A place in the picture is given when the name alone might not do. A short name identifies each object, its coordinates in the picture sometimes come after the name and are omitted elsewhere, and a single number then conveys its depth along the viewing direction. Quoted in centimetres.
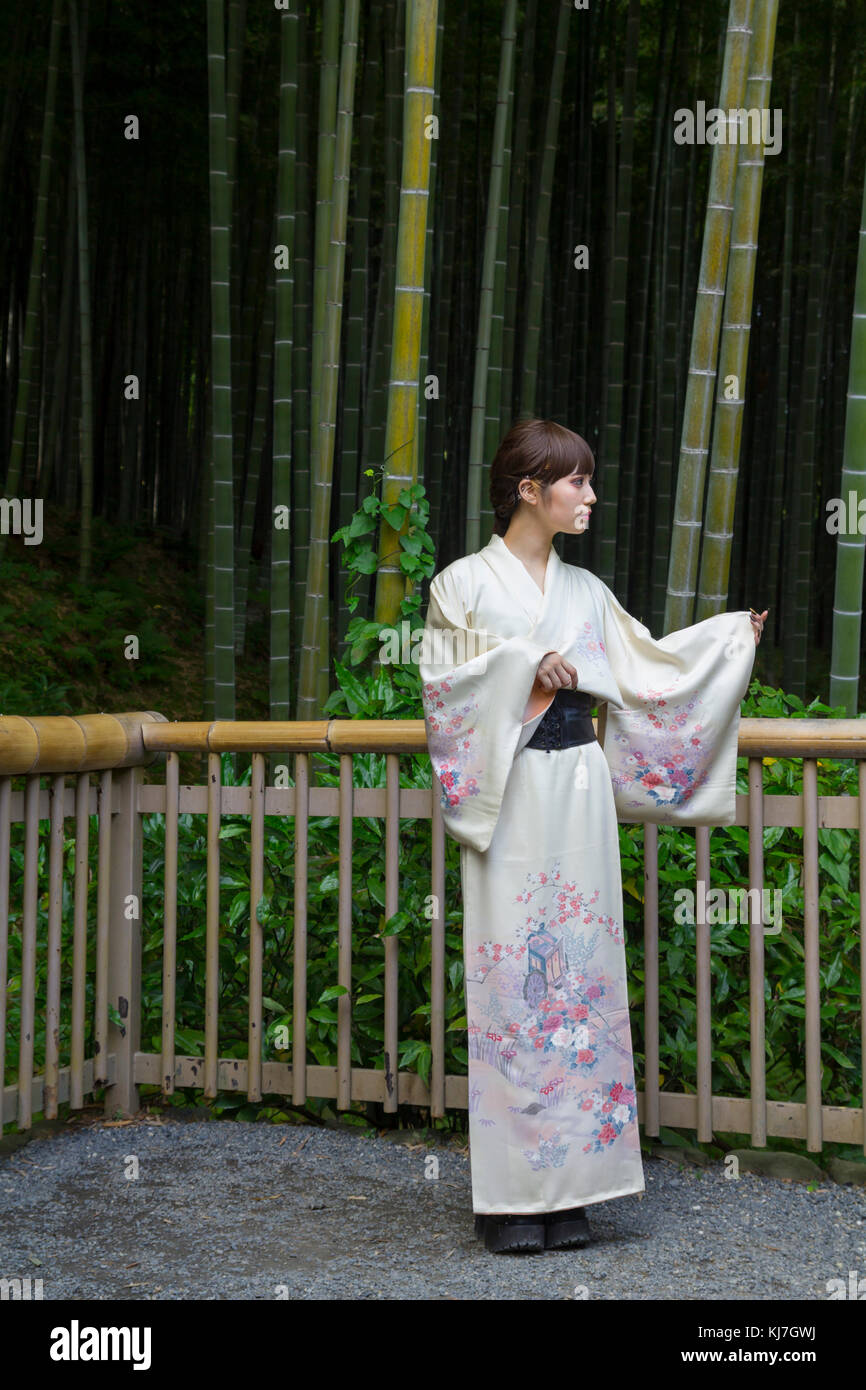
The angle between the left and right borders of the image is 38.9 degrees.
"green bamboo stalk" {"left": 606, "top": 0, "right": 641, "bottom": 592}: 592
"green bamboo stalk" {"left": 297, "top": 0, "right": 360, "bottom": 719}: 335
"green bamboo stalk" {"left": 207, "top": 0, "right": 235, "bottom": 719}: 397
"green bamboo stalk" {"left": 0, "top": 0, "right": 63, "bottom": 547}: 620
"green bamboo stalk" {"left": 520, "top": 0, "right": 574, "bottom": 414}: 506
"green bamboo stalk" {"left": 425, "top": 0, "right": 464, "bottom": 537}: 645
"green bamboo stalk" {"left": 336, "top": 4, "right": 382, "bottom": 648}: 498
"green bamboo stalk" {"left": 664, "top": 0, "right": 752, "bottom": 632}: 275
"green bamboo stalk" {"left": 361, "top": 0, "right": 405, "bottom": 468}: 468
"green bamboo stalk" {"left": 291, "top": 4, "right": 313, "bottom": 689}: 493
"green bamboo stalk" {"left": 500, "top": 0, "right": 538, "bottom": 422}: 584
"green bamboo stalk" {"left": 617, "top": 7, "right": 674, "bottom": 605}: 708
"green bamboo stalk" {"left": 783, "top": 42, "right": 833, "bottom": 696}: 738
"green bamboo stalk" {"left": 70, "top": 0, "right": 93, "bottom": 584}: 645
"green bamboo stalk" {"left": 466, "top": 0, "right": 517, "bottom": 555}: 416
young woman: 196
